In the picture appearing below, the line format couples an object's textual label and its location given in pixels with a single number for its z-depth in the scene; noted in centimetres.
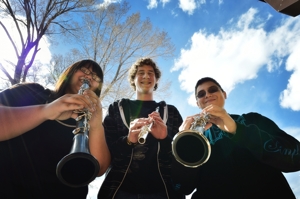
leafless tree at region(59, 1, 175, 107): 932
